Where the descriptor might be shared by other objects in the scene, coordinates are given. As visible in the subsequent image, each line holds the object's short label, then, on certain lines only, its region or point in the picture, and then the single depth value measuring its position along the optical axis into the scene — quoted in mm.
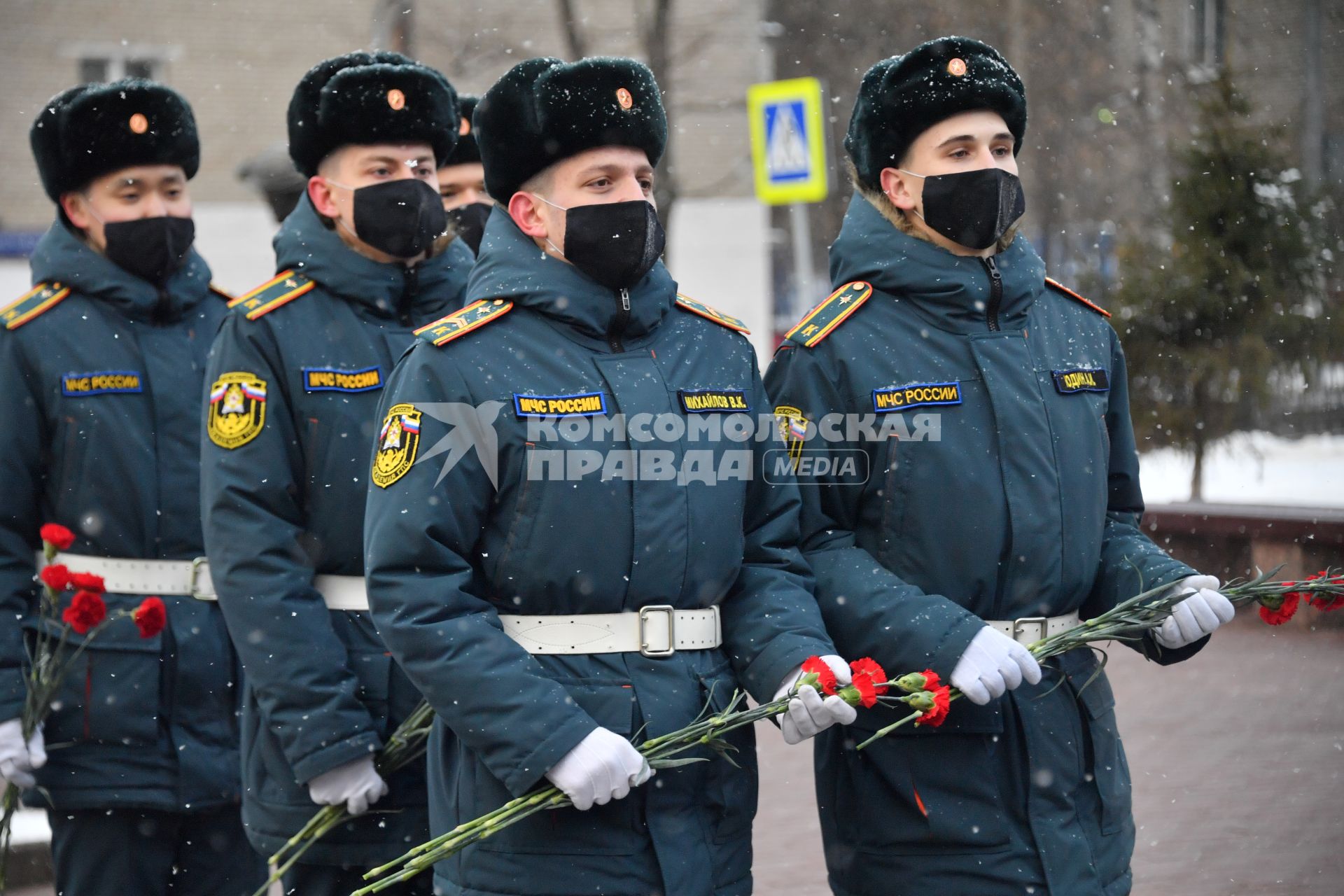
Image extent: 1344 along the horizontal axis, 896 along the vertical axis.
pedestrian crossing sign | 23609
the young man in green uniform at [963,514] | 6633
